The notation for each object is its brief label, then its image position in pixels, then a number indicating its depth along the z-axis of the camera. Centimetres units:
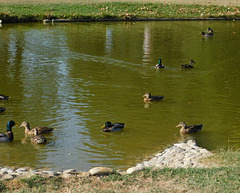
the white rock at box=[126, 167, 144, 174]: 1125
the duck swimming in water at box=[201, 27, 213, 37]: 3834
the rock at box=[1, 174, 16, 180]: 1081
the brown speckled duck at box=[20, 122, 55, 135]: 1563
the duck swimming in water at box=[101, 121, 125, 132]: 1609
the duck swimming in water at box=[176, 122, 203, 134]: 1596
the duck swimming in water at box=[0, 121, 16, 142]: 1506
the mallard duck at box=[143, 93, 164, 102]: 1984
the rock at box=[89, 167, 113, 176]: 1112
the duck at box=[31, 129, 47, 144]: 1491
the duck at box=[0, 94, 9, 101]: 1972
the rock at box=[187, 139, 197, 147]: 1448
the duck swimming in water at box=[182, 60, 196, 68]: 2619
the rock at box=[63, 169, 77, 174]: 1166
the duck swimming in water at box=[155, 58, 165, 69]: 2613
